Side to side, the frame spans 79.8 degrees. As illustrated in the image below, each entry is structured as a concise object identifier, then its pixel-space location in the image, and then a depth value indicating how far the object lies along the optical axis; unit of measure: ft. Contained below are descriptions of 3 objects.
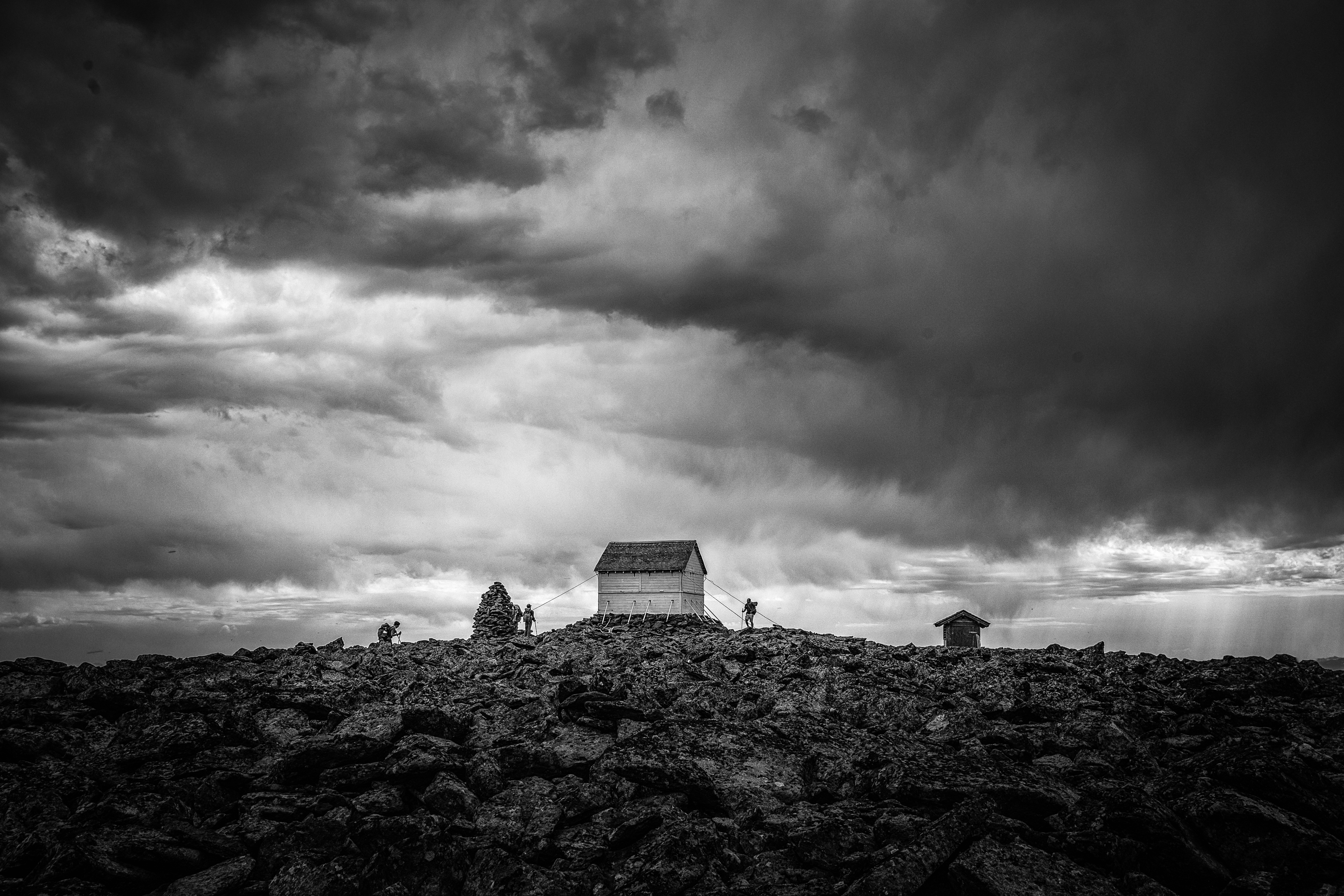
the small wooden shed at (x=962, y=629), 147.02
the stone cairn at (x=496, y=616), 186.29
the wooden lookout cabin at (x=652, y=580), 210.59
